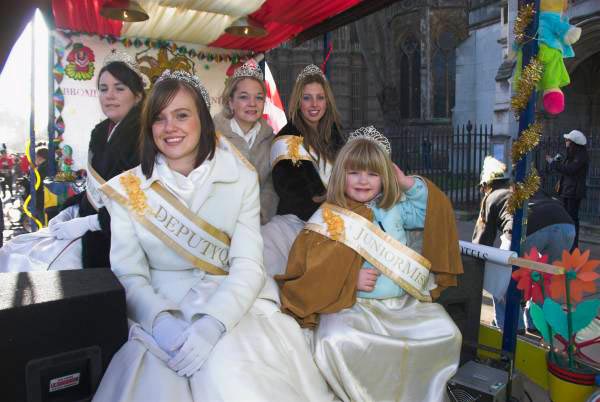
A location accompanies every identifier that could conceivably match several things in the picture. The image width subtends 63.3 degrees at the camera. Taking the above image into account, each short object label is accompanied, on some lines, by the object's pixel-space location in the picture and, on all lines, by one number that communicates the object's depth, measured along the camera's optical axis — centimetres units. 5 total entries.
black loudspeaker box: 168
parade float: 255
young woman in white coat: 194
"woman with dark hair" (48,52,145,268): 299
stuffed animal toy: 278
